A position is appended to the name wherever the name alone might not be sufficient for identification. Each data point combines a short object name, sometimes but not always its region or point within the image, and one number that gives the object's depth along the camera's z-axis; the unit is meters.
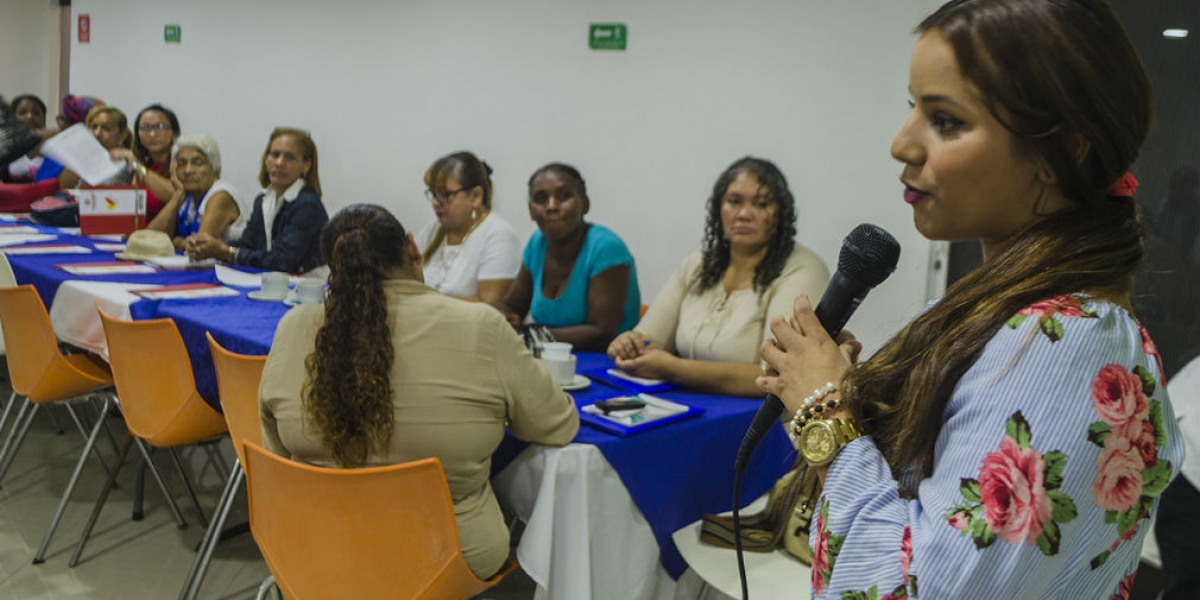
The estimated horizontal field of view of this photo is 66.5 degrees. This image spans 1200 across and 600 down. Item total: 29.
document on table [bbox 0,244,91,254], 4.06
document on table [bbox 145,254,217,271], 3.97
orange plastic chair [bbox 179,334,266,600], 2.33
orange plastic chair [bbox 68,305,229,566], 2.72
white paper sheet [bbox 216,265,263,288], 3.65
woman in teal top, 3.23
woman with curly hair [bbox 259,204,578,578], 1.84
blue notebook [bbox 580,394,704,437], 2.02
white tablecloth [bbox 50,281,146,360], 3.20
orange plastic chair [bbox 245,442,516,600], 1.74
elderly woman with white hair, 4.53
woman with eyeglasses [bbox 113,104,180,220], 5.04
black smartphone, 2.11
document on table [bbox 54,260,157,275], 3.65
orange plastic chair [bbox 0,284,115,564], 3.08
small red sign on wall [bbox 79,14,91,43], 8.82
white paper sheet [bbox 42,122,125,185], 4.48
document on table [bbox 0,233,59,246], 4.38
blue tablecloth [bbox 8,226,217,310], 3.54
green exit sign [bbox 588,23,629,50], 4.68
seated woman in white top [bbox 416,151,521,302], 3.84
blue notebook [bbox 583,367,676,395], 2.39
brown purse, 2.00
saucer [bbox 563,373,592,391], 2.31
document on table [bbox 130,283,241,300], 3.26
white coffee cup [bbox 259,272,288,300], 3.31
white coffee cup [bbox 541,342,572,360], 2.30
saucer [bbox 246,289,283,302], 3.30
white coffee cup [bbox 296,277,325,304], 3.13
